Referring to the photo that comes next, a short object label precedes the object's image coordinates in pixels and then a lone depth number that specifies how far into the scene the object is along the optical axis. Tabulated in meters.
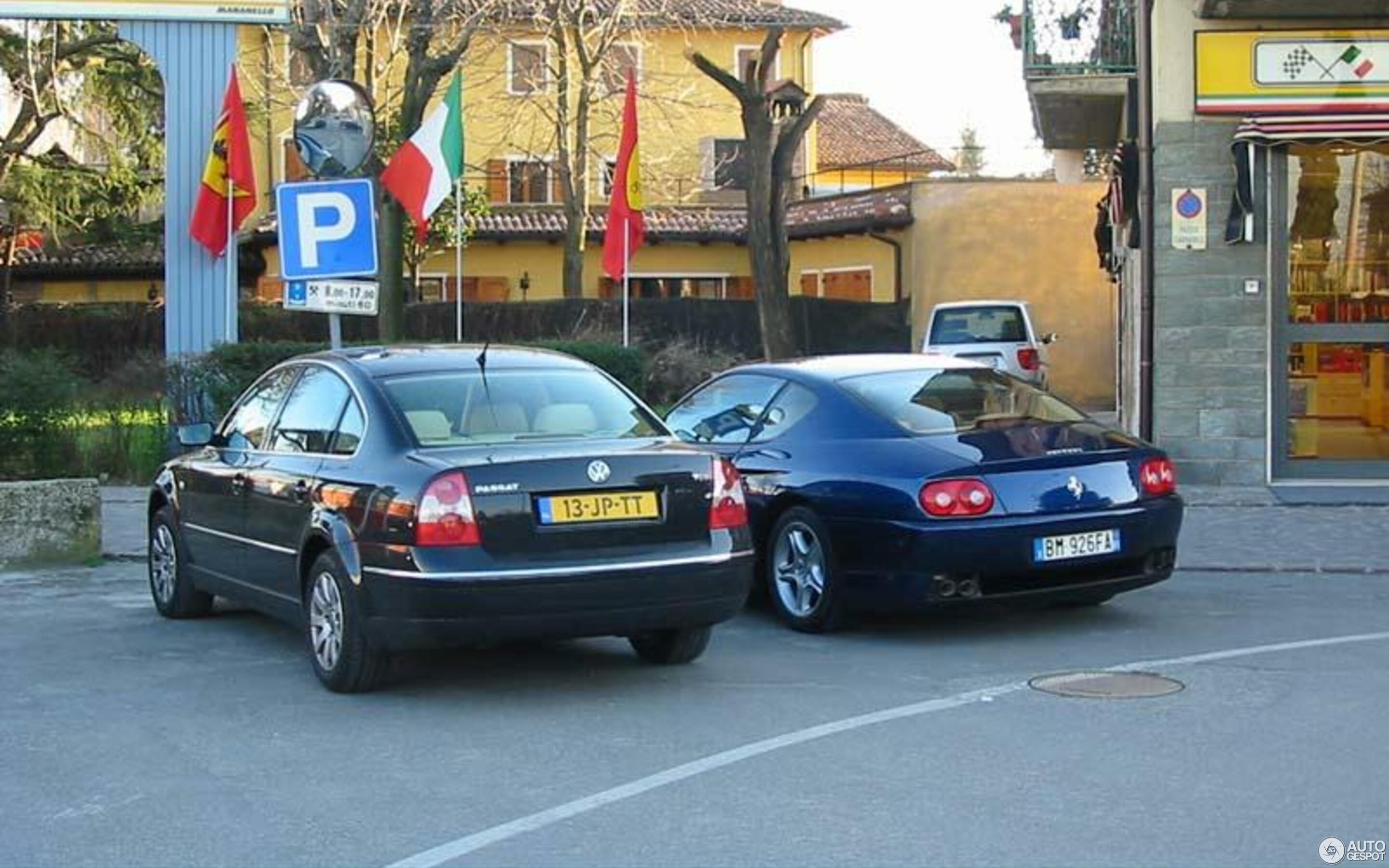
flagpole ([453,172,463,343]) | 19.20
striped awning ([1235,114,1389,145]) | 15.23
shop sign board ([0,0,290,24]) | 17.78
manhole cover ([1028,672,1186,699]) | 7.66
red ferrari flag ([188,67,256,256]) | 18.91
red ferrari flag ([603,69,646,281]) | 20.98
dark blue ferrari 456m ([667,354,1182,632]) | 8.74
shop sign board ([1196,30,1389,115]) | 15.48
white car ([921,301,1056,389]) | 25.41
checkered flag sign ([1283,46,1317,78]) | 15.55
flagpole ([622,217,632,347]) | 20.73
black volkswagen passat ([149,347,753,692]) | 7.21
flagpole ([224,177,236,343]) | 18.89
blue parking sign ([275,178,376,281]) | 11.87
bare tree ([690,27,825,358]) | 28.33
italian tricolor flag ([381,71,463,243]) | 19.16
